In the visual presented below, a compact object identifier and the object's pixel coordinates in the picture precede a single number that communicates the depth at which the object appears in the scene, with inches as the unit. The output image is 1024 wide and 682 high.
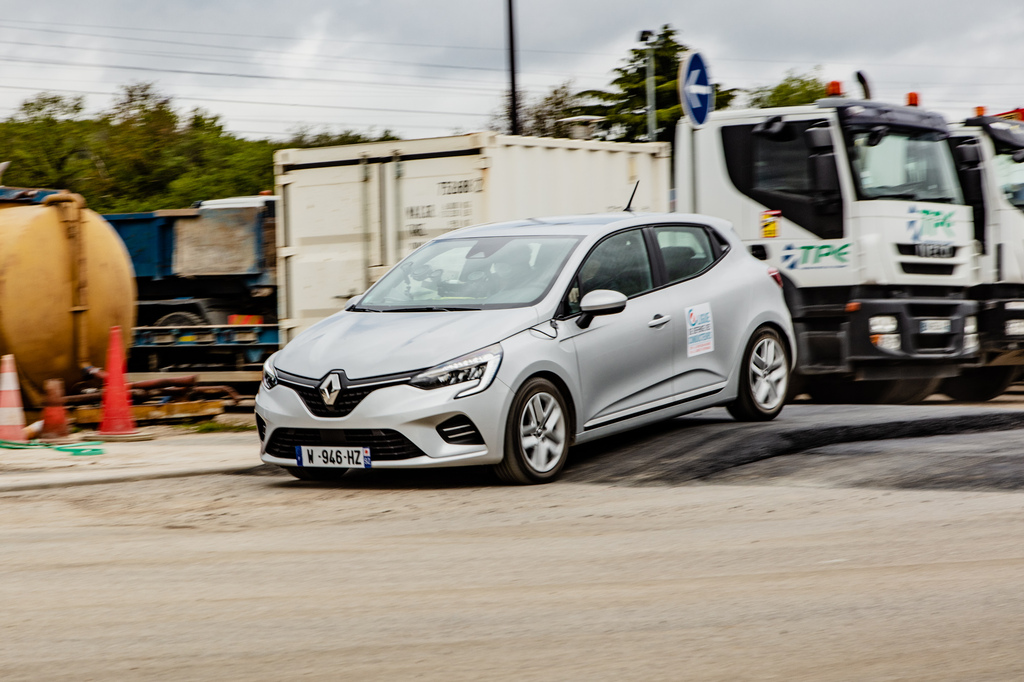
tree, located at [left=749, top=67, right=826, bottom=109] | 3065.5
